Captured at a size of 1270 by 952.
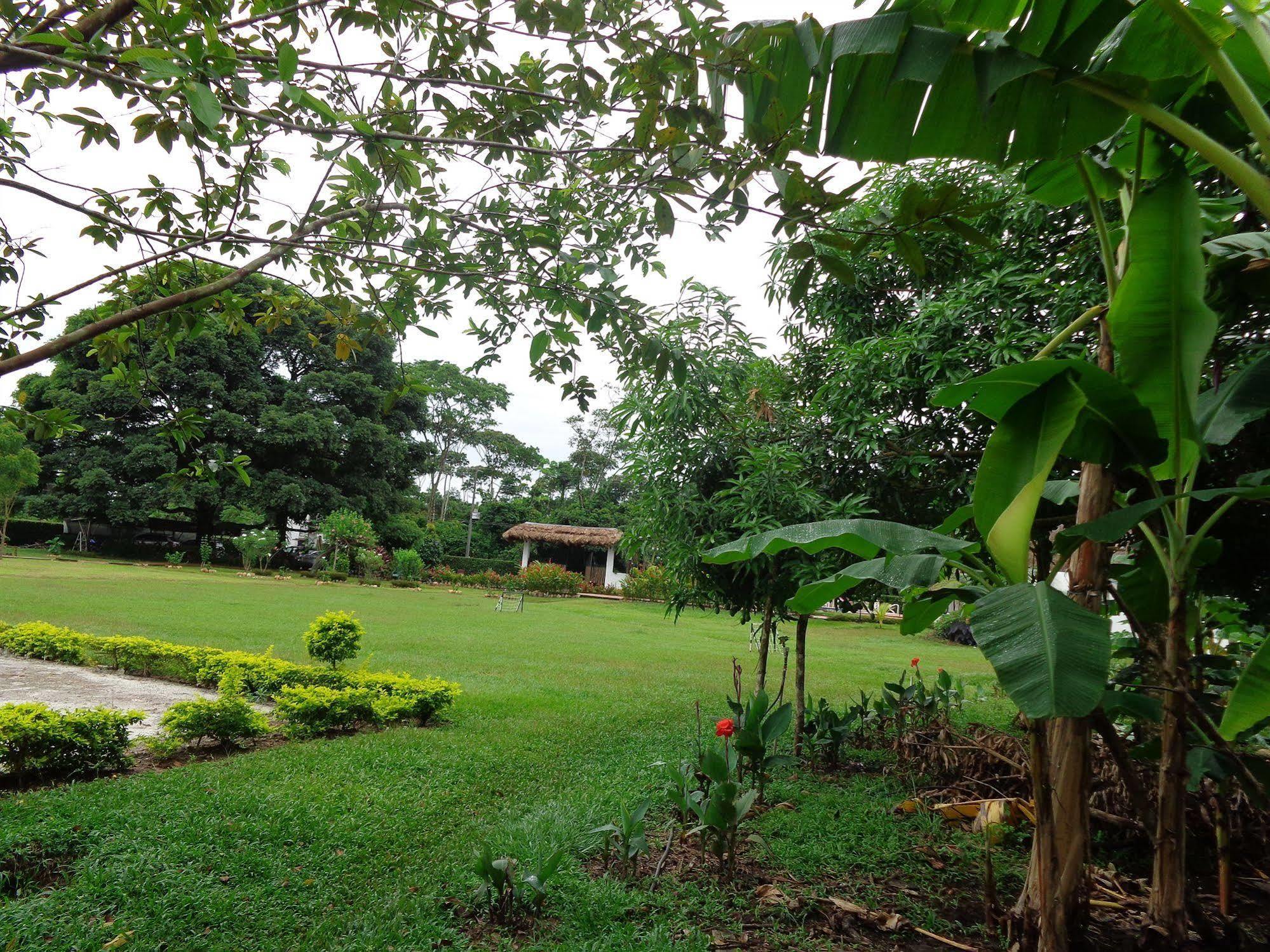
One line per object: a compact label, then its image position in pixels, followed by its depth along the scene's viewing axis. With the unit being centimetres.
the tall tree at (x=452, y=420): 3500
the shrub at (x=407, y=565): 2539
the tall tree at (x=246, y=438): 2436
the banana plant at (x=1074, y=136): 187
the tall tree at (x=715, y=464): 477
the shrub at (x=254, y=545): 2384
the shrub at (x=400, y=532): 2909
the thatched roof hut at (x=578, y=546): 2952
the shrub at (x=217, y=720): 470
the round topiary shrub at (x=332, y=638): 717
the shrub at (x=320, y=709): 530
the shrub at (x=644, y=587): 2475
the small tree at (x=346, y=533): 2416
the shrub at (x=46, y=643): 777
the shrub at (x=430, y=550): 3009
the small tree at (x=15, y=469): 1903
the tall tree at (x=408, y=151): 187
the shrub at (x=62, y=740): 391
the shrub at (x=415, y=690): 596
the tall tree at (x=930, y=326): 384
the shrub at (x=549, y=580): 2616
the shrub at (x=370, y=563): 2405
